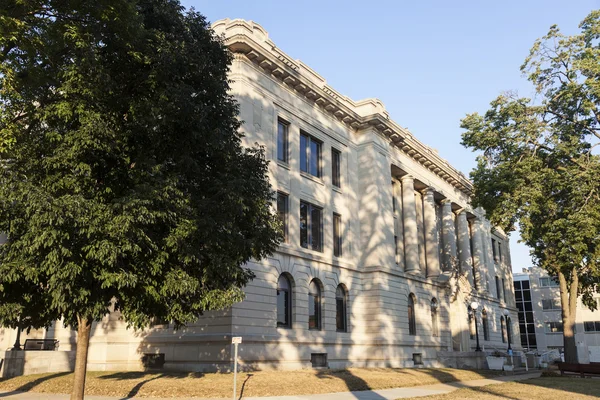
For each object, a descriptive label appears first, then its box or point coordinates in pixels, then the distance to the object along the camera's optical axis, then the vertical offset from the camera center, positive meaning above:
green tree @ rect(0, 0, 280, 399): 11.65 +4.03
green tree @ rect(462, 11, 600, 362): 28.02 +9.19
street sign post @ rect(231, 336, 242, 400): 14.03 -0.29
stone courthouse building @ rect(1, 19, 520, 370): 25.03 +4.77
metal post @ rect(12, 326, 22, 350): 22.21 -0.58
